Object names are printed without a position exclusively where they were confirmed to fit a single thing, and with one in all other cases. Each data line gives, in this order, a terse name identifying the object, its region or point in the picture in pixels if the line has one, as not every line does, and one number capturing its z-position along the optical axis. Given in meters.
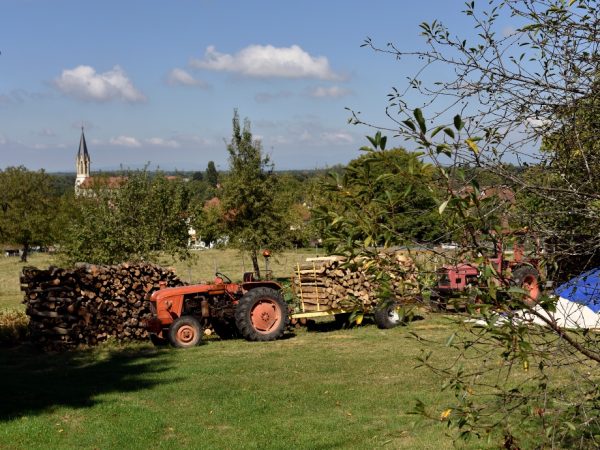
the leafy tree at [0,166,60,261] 51.78
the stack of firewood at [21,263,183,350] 14.66
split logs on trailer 16.05
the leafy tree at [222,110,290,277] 27.98
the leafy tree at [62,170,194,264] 23.58
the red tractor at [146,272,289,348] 14.14
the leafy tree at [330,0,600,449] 2.94
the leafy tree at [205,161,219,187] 138.88
